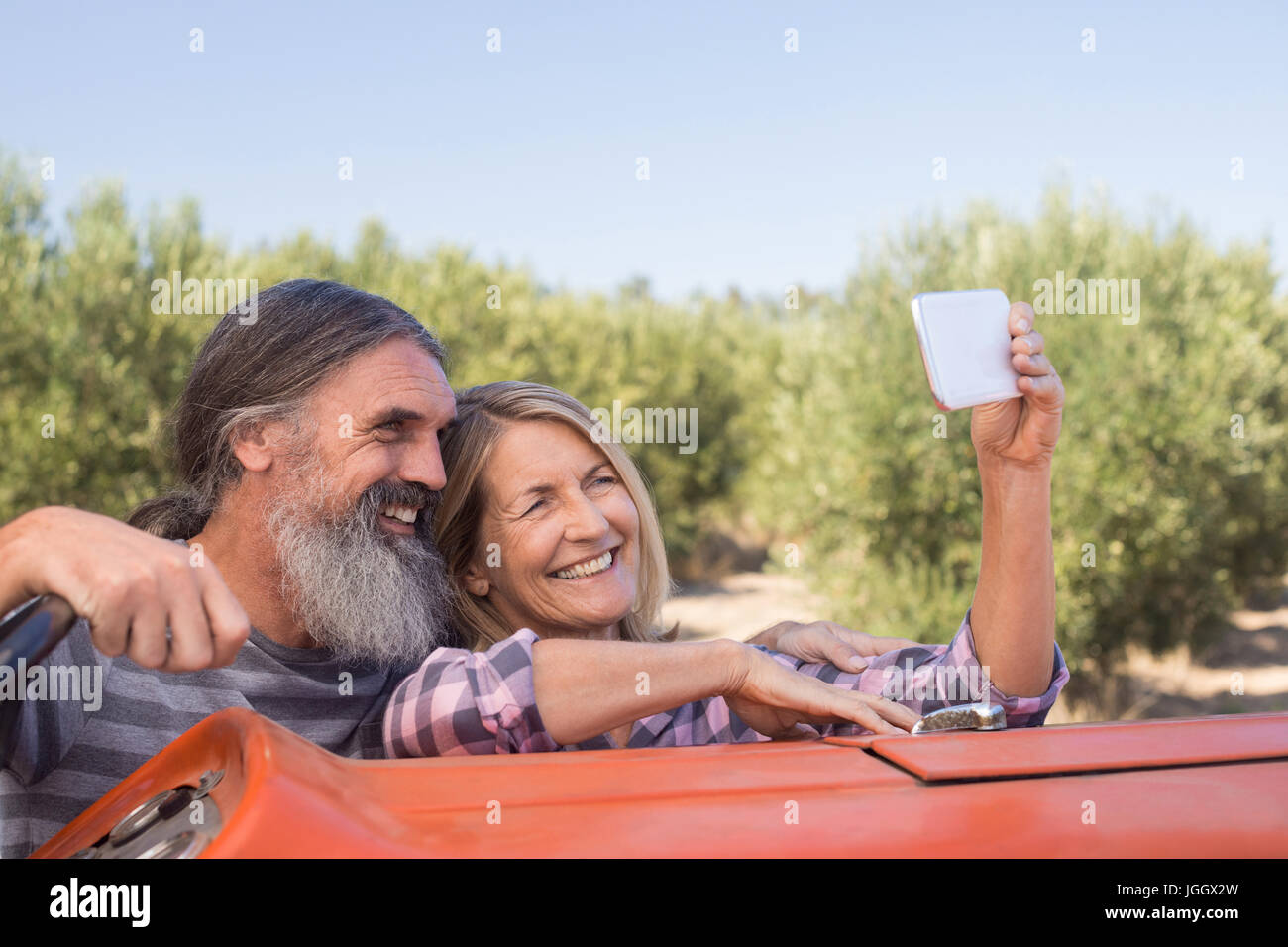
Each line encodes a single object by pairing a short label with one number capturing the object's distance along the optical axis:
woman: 1.68
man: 1.88
